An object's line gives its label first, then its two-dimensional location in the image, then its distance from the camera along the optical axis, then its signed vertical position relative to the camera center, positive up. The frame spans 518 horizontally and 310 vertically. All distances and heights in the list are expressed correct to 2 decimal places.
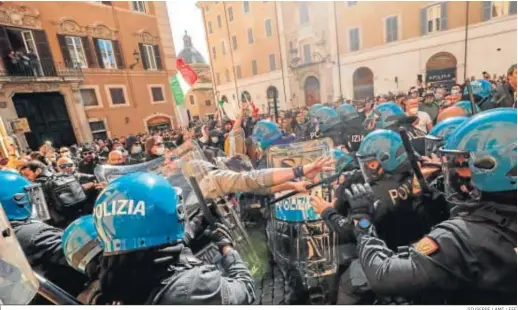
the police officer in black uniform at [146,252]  1.04 -0.58
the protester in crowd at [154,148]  3.89 -0.44
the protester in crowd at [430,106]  5.10 -0.47
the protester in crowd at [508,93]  3.41 -0.28
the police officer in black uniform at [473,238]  1.05 -0.70
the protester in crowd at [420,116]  4.42 -0.57
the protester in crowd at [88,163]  4.95 -0.71
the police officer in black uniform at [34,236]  1.60 -0.68
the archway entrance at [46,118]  7.38 +0.56
